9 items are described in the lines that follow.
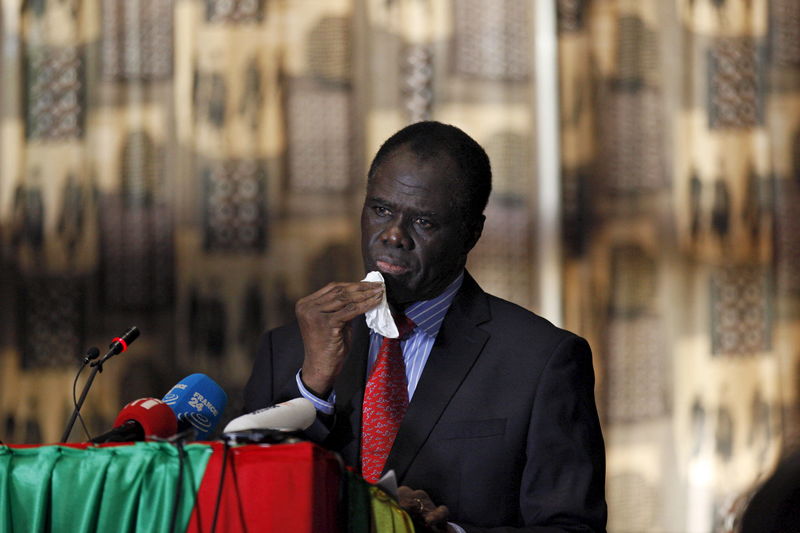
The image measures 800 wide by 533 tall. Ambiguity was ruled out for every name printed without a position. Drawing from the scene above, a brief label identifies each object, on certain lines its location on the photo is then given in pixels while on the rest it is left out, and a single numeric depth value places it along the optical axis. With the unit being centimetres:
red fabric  773
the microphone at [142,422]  792
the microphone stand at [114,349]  808
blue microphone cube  813
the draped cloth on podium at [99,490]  775
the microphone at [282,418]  781
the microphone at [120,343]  809
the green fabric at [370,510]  780
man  817
